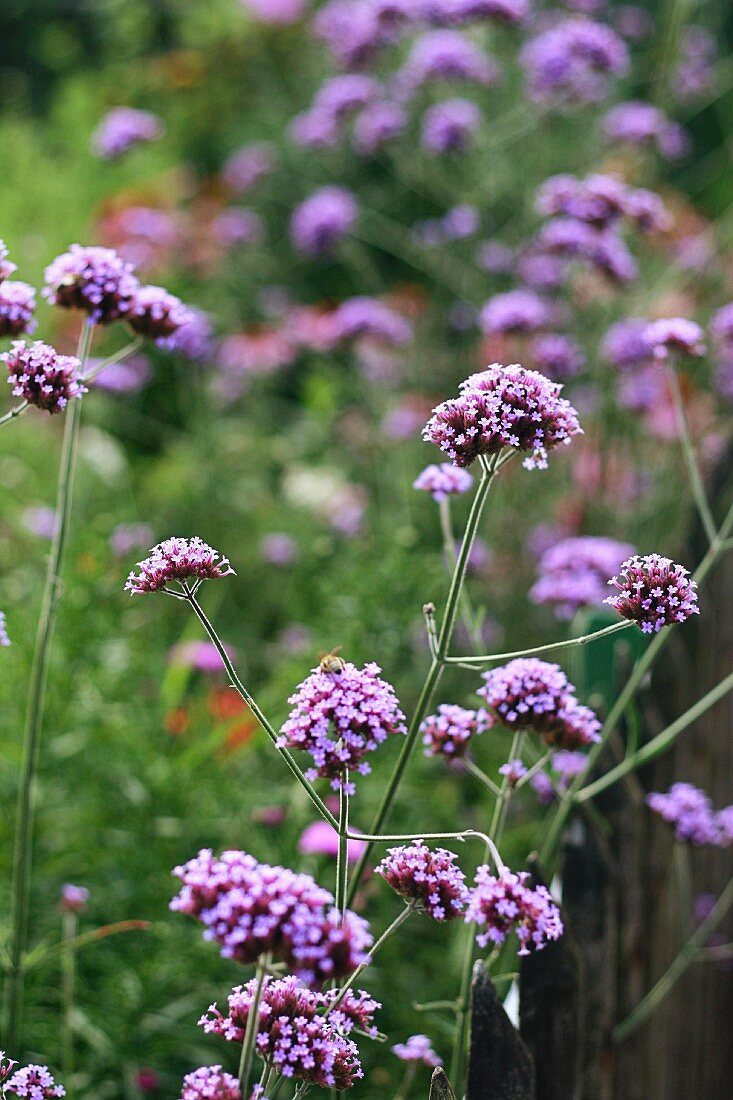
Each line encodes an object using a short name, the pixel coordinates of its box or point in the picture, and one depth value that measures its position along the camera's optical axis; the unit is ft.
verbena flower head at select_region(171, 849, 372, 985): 2.93
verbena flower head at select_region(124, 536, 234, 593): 3.26
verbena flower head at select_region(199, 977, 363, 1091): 3.06
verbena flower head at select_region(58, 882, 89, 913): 4.07
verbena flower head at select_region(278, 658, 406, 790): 3.19
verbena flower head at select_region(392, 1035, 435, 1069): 3.52
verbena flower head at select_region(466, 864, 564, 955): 3.16
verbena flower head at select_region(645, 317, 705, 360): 4.01
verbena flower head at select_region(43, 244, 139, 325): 3.63
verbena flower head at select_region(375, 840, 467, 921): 3.22
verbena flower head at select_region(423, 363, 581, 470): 3.27
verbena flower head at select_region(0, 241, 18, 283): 3.50
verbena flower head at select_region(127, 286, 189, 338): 3.67
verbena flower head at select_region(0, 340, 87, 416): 3.41
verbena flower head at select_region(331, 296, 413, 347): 6.87
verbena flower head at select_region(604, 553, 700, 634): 3.28
